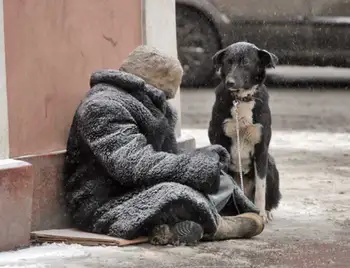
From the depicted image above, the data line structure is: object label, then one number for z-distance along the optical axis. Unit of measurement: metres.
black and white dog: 11.74
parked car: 26.52
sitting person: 10.17
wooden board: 10.21
